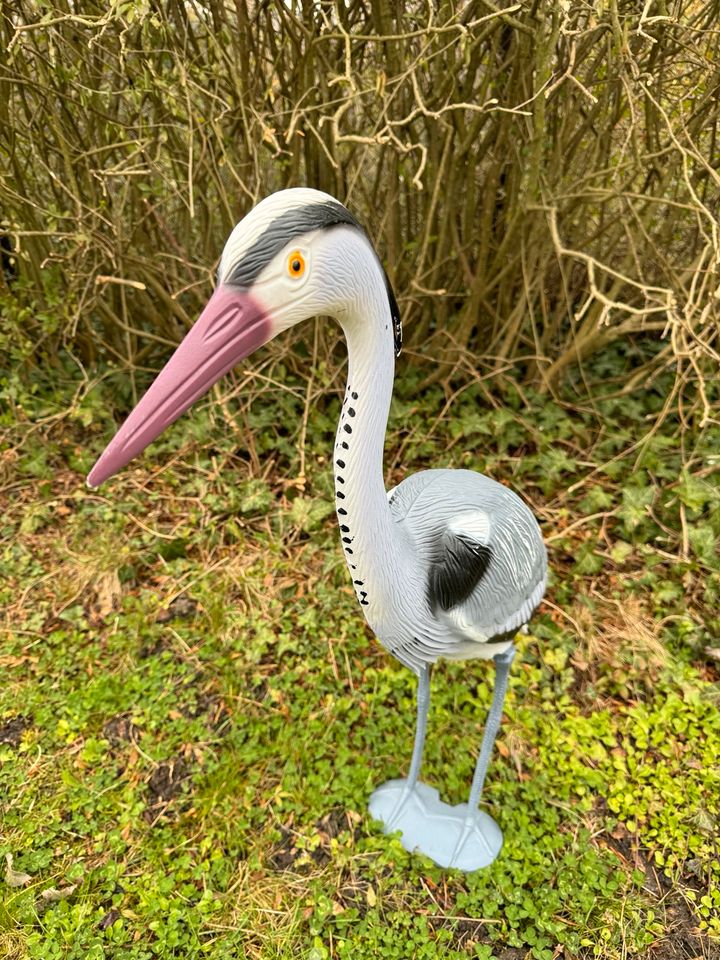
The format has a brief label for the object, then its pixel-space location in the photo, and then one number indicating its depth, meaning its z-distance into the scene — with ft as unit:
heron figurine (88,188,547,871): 2.61
